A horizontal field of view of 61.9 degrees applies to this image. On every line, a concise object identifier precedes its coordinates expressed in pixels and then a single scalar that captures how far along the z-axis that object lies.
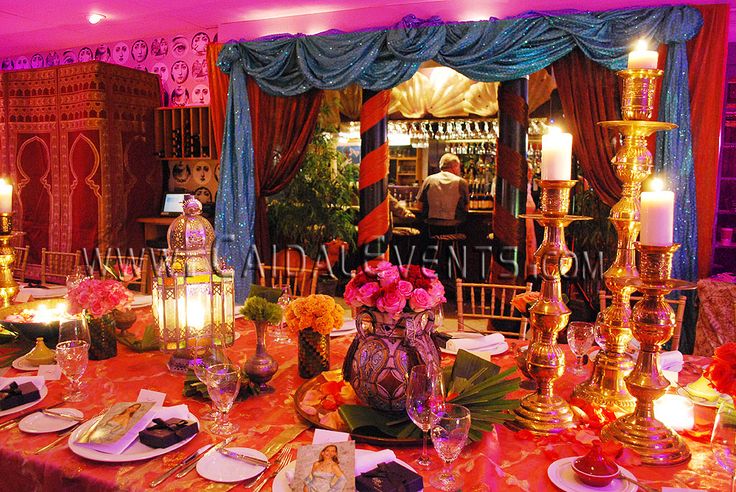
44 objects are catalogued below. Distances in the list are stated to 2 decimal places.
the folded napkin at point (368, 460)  1.31
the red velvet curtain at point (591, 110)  4.44
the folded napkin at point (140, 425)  1.43
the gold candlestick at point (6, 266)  2.56
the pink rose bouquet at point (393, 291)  1.59
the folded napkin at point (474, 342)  2.26
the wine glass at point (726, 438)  1.32
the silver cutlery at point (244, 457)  1.39
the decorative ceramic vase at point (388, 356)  1.60
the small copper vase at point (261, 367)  1.87
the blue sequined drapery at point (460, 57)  4.17
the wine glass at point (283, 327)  2.40
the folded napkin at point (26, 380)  1.79
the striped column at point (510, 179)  4.78
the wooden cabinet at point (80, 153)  5.95
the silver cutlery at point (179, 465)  1.32
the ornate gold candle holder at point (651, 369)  1.41
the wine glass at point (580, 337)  1.93
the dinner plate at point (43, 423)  1.55
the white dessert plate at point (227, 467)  1.33
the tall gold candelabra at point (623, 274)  1.68
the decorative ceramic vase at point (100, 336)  2.11
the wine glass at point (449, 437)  1.31
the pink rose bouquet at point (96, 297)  2.02
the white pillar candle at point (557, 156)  1.59
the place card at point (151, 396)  1.68
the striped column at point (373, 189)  5.17
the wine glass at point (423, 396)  1.40
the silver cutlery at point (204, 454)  1.36
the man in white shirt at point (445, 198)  6.74
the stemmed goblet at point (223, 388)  1.51
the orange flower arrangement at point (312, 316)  1.92
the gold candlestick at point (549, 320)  1.60
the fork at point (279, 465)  1.32
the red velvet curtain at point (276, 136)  5.30
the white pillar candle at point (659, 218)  1.39
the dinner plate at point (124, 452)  1.40
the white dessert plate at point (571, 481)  1.29
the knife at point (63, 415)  1.61
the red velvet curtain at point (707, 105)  4.09
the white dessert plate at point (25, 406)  1.66
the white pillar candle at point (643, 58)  1.61
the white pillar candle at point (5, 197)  2.52
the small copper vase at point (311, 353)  1.96
